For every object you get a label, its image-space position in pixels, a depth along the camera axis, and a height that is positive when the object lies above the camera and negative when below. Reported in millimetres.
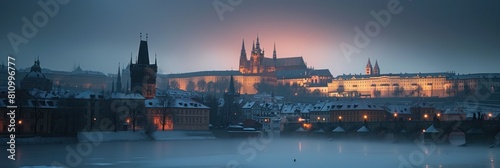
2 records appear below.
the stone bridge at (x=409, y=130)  72500 -5475
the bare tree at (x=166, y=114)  96562 -3471
